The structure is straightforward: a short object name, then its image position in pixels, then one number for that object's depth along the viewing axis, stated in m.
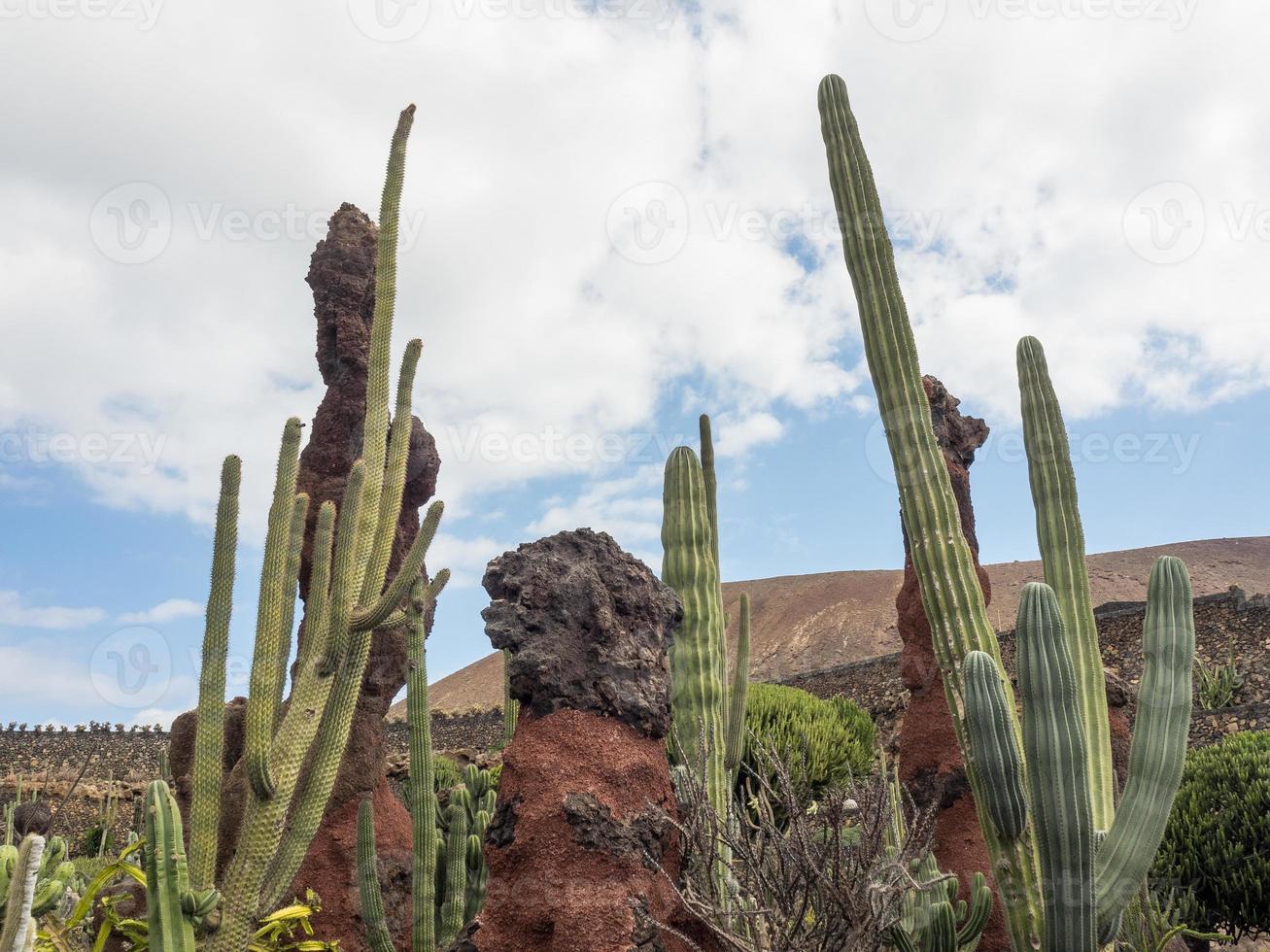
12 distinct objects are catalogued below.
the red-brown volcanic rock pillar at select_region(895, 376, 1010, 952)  6.38
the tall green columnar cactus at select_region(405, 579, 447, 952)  4.62
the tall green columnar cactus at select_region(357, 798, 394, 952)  4.56
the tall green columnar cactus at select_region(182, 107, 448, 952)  4.08
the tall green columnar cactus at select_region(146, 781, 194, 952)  3.13
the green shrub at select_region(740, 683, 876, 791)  10.77
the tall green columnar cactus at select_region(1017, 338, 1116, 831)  4.73
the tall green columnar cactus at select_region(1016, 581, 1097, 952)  3.41
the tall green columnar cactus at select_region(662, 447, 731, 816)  4.43
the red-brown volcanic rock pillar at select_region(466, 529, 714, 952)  3.13
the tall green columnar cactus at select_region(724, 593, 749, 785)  5.52
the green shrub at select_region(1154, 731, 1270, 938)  6.82
